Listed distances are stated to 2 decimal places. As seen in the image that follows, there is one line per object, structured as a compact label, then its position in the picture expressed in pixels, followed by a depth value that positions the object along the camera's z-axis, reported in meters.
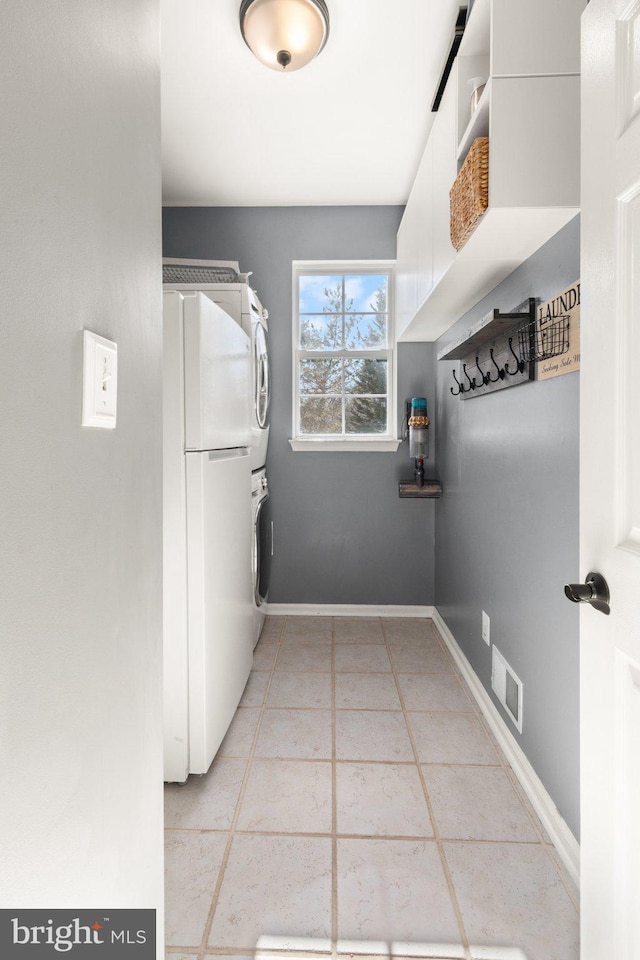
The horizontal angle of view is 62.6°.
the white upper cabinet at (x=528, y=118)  1.40
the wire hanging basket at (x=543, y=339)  1.50
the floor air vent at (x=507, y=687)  1.86
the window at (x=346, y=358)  3.52
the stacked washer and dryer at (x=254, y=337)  2.64
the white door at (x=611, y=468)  0.80
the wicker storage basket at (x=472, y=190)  1.47
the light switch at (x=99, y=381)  0.63
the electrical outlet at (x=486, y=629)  2.22
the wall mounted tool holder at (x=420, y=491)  3.21
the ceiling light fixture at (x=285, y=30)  1.80
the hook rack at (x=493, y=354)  1.75
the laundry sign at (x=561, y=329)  1.43
